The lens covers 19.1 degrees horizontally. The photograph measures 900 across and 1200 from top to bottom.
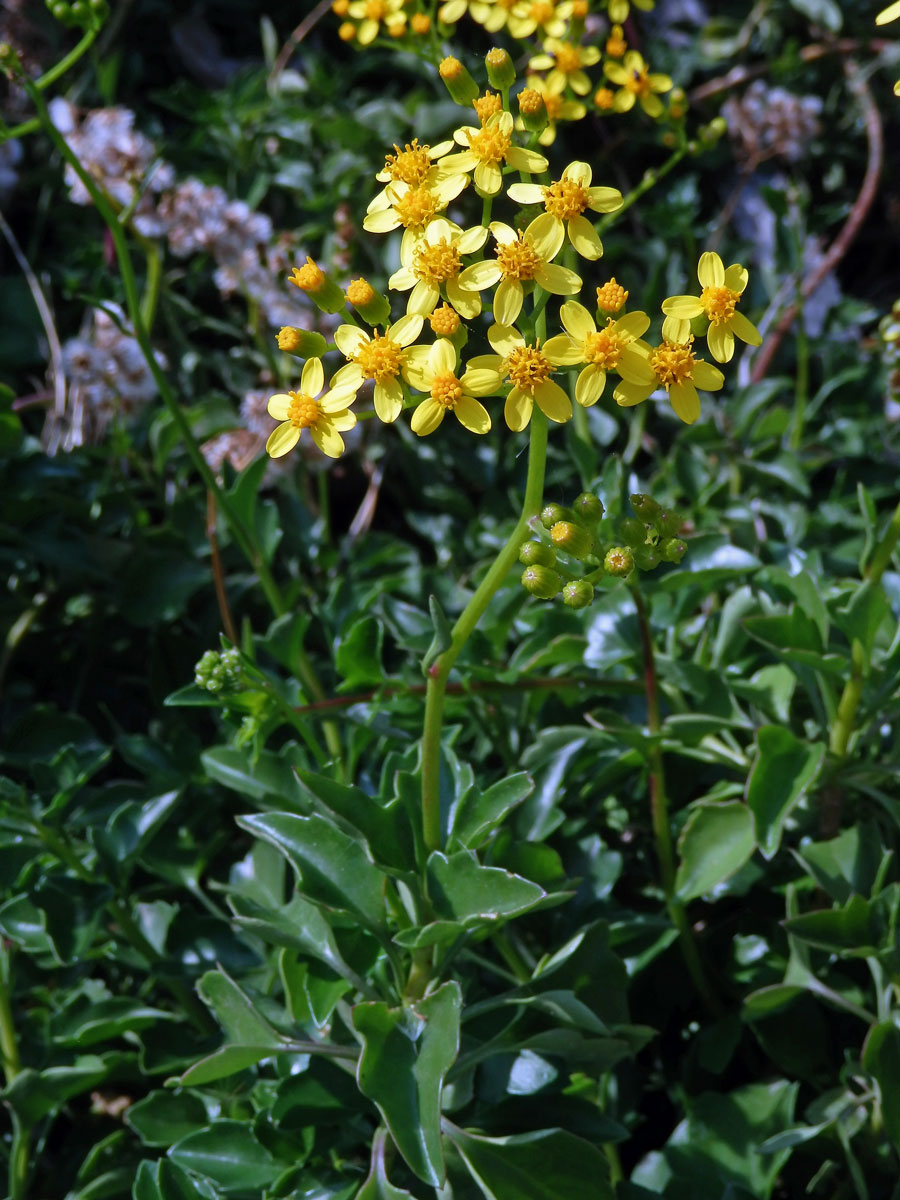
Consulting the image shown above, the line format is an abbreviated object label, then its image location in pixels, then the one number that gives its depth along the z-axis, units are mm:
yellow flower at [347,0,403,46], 555
